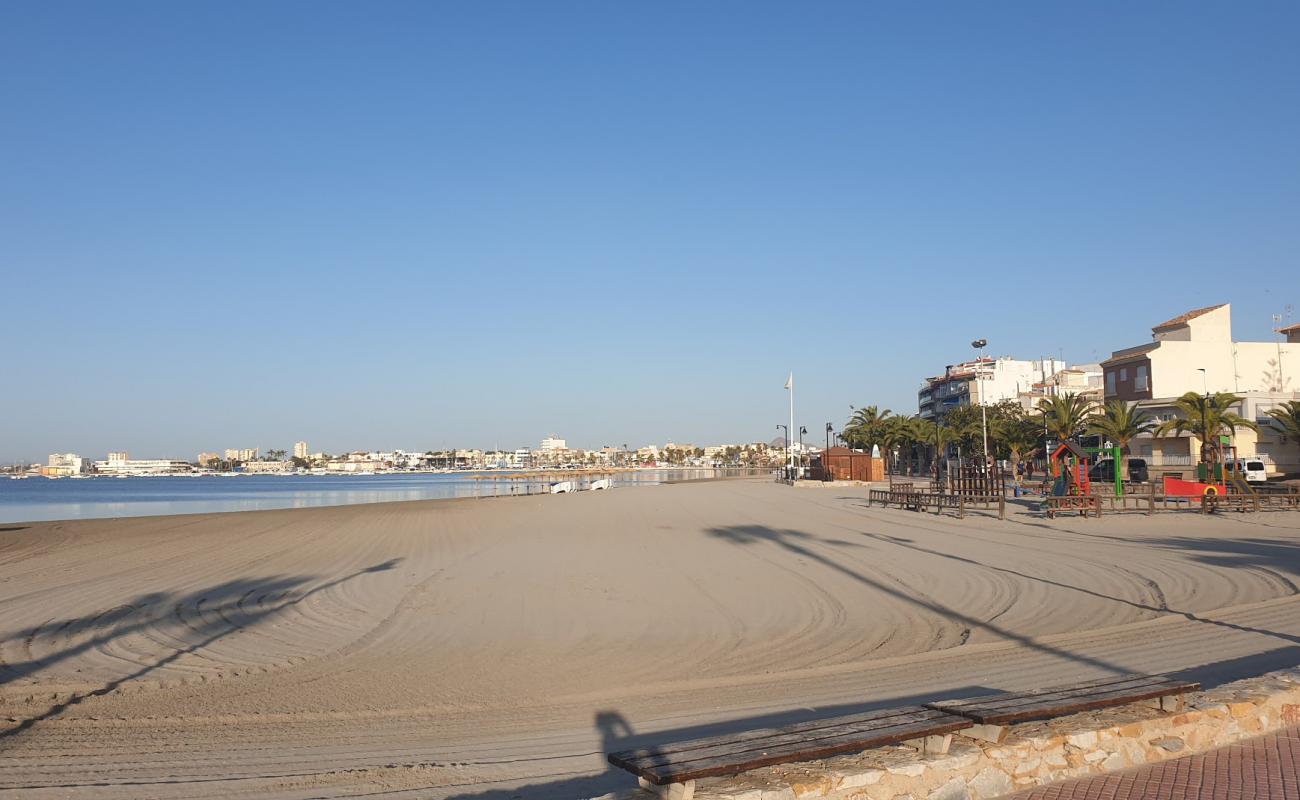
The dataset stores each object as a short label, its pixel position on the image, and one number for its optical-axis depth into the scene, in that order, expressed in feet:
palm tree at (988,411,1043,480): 221.46
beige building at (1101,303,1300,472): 200.34
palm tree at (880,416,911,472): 285.43
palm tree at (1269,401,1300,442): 165.37
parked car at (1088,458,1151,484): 172.14
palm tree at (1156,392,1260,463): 146.30
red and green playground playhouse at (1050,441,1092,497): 101.76
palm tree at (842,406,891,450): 299.32
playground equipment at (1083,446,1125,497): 110.83
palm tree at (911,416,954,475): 273.95
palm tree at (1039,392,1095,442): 177.06
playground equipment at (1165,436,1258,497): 102.68
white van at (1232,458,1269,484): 154.71
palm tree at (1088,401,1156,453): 169.27
